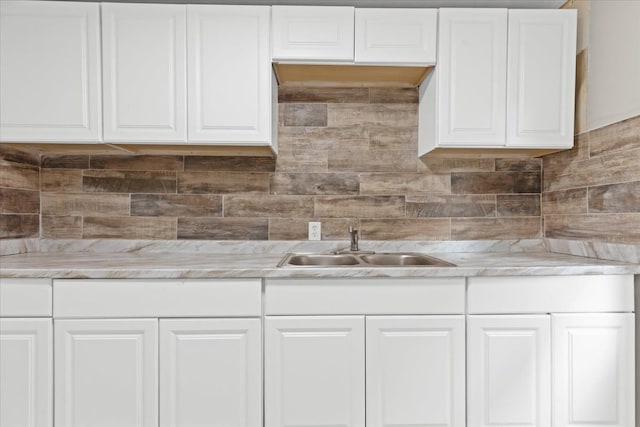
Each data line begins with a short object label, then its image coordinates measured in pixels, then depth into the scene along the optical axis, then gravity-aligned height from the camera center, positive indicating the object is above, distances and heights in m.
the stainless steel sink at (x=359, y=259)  2.08 -0.29
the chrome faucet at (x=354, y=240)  2.15 -0.19
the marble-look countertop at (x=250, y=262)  1.56 -0.26
